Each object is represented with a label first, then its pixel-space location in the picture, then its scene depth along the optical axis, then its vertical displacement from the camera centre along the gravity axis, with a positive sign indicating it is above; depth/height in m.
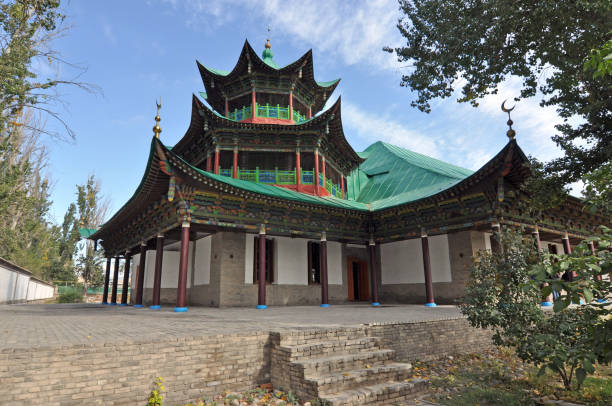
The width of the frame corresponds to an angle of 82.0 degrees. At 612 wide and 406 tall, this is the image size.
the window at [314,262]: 14.83 +0.82
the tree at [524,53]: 7.70 +5.44
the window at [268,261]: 13.33 +0.81
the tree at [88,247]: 29.66 +3.21
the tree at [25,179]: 7.34 +4.72
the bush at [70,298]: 26.08 -0.96
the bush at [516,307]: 5.51 -0.45
